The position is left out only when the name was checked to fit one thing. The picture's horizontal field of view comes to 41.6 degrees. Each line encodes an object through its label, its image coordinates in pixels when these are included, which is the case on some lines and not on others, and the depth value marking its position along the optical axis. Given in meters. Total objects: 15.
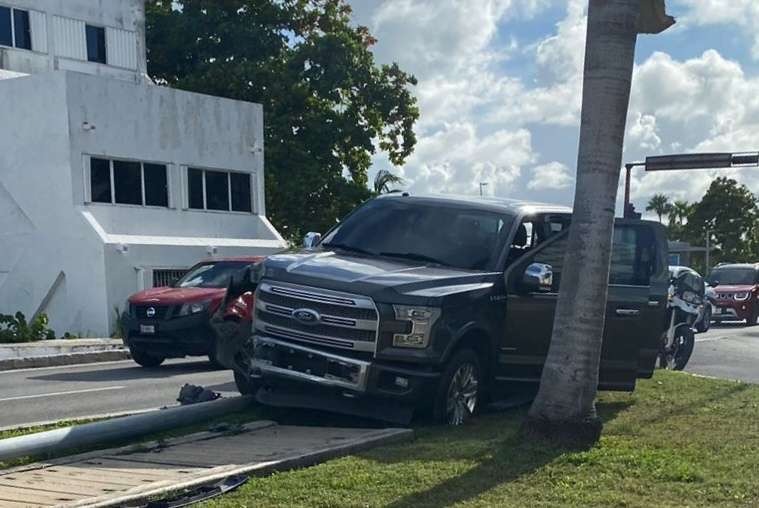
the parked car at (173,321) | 14.32
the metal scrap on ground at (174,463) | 5.79
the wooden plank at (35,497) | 5.62
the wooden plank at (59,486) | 5.86
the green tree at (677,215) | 85.54
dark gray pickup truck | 7.94
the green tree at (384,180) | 37.28
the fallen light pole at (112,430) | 6.71
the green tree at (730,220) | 70.00
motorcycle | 14.14
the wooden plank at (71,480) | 6.01
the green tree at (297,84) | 32.22
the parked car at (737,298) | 30.75
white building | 23.02
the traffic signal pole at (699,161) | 23.94
